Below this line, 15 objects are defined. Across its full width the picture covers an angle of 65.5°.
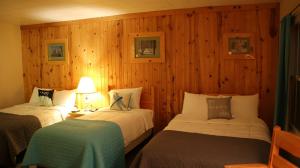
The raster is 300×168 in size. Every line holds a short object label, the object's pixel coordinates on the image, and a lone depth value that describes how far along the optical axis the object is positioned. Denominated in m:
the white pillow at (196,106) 3.19
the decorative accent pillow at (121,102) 3.63
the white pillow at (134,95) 3.77
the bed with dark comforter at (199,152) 1.86
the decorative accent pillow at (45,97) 4.18
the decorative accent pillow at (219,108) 3.01
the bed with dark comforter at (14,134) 3.00
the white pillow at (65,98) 4.21
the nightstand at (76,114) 3.82
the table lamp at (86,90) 4.11
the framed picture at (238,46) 3.38
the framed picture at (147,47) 3.83
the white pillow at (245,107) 3.07
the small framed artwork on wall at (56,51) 4.55
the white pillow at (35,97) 4.43
